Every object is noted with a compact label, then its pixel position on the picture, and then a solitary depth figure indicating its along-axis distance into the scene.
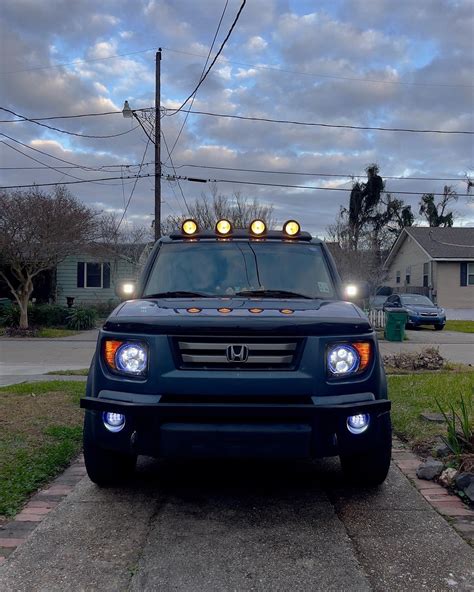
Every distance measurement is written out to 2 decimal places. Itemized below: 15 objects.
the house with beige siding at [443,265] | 30.98
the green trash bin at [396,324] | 17.52
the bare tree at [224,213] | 26.95
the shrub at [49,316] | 22.47
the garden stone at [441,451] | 4.76
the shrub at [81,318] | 22.22
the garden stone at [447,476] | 4.22
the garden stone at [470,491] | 3.86
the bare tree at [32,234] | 19.16
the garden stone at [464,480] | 4.00
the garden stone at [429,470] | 4.41
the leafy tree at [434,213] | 49.59
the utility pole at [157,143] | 20.39
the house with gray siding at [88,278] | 27.45
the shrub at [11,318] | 21.20
